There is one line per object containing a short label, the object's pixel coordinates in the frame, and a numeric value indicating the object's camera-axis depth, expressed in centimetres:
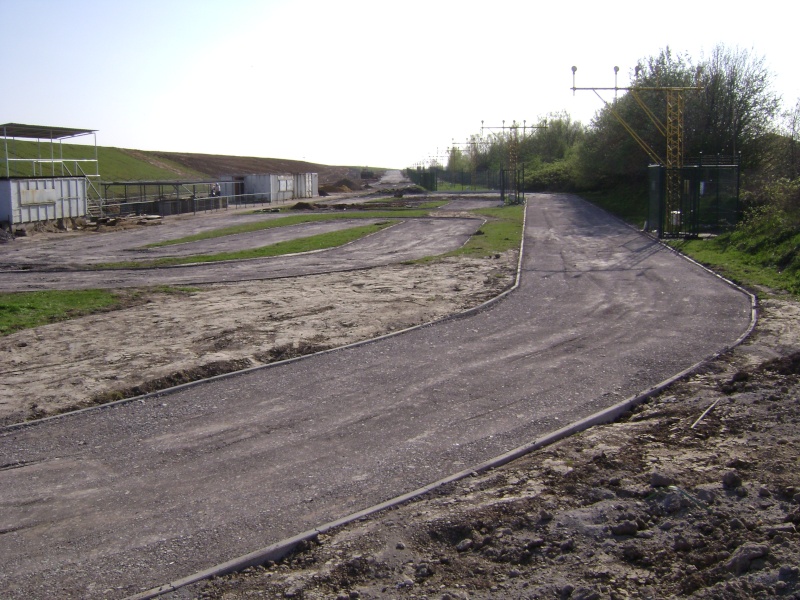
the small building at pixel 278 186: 6712
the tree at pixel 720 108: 3897
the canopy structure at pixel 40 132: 3931
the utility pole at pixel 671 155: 2912
